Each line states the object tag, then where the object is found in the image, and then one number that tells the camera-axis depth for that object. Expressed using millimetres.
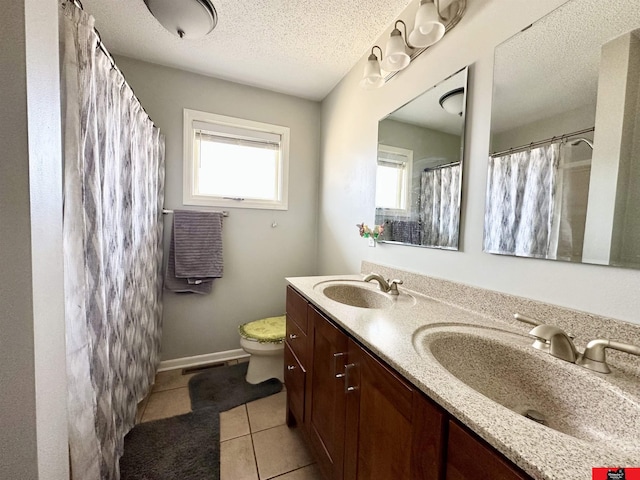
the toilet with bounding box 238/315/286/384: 1735
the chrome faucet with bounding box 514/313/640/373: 590
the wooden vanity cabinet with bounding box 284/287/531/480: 472
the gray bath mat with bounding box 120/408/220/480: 1157
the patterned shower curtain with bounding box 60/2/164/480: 804
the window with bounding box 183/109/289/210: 2004
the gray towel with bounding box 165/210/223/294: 1933
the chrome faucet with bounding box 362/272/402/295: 1258
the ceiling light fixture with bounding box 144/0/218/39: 1269
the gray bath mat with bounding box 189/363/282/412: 1634
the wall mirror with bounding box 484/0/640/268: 644
